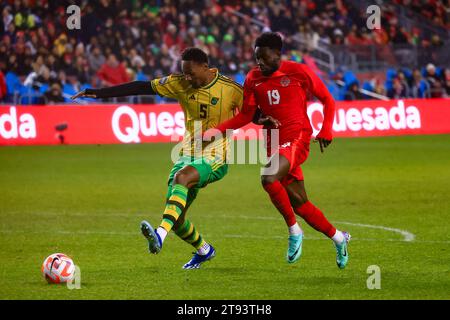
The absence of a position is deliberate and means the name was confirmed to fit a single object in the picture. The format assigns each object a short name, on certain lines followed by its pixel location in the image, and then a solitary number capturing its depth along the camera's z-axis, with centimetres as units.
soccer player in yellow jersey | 1867
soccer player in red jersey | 1855
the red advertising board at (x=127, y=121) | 4781
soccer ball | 1720
